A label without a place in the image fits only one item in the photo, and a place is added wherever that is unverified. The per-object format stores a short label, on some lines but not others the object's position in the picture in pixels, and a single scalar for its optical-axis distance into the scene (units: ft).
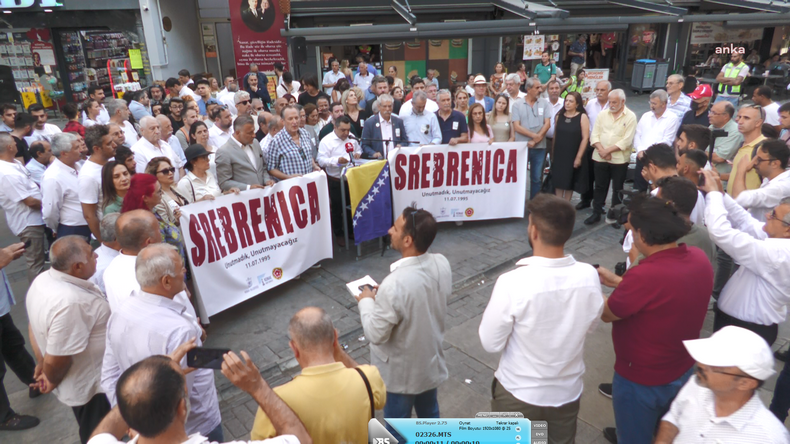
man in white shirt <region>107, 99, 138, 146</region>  22.56
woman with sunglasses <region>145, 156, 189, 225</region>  14.85
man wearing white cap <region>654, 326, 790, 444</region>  6.20
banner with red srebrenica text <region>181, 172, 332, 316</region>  16.15
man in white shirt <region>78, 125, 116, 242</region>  15.64
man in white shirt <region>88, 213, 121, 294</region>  11.82
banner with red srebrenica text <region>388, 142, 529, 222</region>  22.56
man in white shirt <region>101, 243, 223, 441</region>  8.23
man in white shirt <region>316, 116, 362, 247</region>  21.16
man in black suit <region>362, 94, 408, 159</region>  22.88
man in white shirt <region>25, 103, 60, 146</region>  24.91
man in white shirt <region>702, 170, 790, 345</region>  10.07
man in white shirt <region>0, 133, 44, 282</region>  17.42
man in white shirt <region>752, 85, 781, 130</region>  23.35
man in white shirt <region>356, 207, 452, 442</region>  8.95
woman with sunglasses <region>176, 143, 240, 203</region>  16.33
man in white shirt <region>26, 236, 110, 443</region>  9.18
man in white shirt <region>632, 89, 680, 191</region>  22.22
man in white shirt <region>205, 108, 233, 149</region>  23.06
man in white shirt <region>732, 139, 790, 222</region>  14.01
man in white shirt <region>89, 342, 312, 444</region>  5.77
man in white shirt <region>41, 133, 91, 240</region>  16.30
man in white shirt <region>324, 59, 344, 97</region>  41.75
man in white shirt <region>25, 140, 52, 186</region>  20.53
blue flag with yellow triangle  20.62
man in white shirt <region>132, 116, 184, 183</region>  18.89
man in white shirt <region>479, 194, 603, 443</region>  7.86
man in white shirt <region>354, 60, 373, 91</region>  42.55
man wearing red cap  21.62
